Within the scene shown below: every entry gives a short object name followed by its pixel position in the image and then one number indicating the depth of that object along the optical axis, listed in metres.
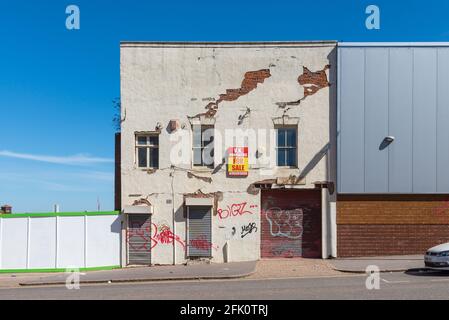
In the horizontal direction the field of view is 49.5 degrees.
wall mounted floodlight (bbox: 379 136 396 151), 17.95
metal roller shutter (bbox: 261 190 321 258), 18.33
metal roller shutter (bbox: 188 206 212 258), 18.12
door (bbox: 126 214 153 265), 18.16
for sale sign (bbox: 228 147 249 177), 18.17
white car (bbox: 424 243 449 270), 13.62
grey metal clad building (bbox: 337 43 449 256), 17.97
